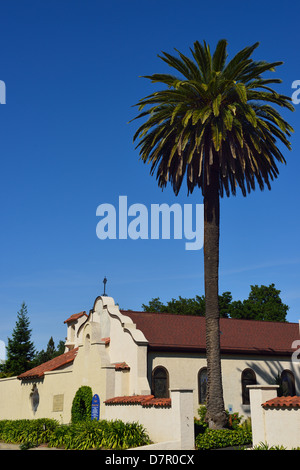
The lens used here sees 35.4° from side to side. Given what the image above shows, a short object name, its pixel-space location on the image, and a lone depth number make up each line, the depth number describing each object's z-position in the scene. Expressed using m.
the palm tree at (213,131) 23.53
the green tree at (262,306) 60.88
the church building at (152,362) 26.59
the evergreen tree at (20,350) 52.41
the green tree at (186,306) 61.47
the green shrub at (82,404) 26.50
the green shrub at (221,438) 20.12
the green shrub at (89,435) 20.38
